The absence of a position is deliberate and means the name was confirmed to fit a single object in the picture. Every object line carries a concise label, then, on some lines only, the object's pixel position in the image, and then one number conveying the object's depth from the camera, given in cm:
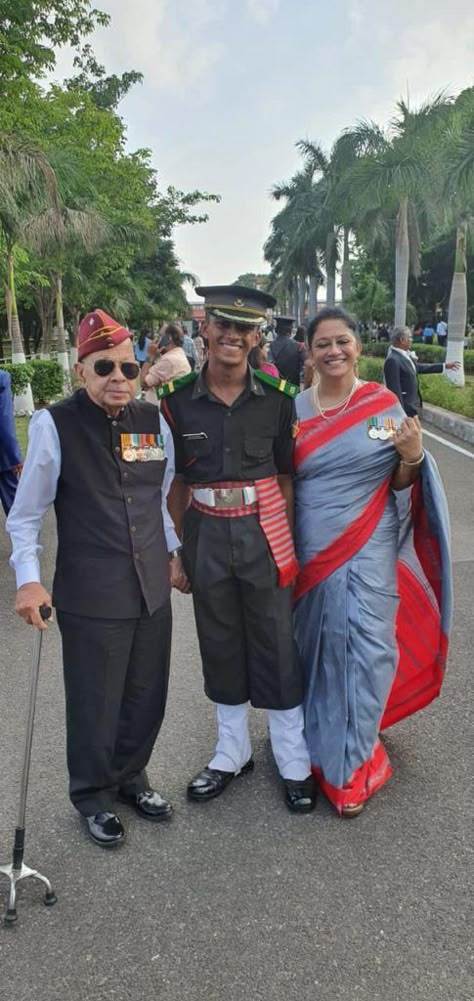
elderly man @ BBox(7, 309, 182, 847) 250
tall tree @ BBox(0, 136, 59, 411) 1000
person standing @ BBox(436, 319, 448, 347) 3234
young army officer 276
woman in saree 282
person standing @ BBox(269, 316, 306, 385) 1053
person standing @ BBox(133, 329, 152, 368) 1968
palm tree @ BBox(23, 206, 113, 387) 1301
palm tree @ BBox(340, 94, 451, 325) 1848
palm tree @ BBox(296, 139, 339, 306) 3862
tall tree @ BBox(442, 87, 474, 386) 1589
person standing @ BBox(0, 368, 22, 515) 532
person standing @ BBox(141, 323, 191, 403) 771
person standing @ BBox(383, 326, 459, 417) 918
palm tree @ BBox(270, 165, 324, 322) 4231
